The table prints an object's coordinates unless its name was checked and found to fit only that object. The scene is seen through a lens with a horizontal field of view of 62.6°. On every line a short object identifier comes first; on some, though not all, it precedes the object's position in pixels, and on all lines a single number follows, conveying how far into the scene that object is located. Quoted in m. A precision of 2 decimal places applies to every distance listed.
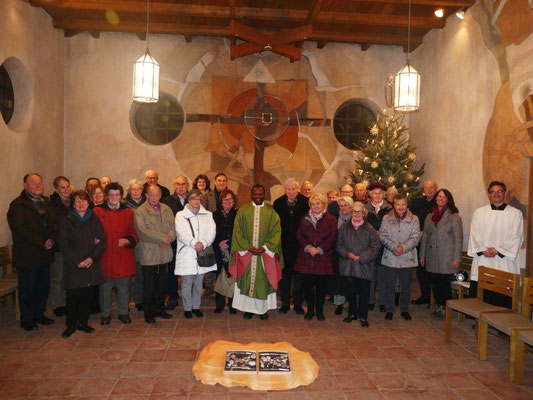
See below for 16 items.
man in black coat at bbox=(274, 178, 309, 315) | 6.36
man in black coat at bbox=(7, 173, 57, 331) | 5.35
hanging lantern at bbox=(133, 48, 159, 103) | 6.44
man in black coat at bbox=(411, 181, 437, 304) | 6.86
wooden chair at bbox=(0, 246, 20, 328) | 5.55
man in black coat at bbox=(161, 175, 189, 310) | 6.38
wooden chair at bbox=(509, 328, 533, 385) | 4.09
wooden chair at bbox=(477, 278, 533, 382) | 4.14
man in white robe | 5.50
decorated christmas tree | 8.65
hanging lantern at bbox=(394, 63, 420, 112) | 6.71
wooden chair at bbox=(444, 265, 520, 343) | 4.77
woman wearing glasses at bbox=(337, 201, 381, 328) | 5.79
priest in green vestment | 5.95
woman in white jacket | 5.90
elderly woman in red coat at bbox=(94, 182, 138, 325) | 5.53
